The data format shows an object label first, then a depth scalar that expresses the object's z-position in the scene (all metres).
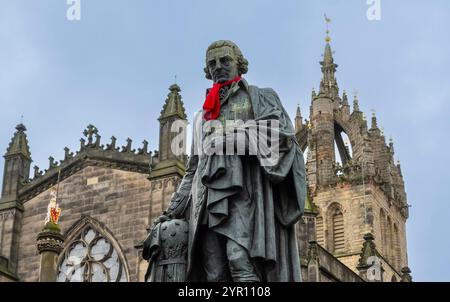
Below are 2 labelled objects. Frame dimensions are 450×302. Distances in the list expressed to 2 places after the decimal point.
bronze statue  5.76
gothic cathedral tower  59.47
